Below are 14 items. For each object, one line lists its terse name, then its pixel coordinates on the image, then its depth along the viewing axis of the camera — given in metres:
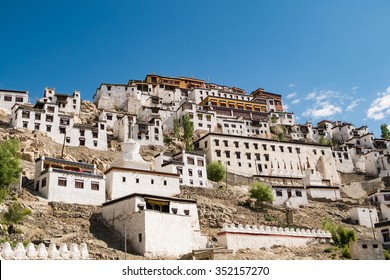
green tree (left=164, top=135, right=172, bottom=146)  56.00
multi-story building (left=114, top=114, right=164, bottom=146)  53.72
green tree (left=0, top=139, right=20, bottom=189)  28.80
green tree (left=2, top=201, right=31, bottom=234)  24.93
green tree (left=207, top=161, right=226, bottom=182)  47.16
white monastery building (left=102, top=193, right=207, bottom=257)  27.22
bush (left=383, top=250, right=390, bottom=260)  28.69
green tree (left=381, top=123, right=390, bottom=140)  78.48
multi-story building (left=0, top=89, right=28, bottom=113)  53.19
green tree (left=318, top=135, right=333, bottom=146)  68.75
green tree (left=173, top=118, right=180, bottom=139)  58.16
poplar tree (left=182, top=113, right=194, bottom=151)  54.08
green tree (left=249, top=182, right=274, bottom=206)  41.59
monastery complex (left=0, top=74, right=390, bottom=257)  29.39
